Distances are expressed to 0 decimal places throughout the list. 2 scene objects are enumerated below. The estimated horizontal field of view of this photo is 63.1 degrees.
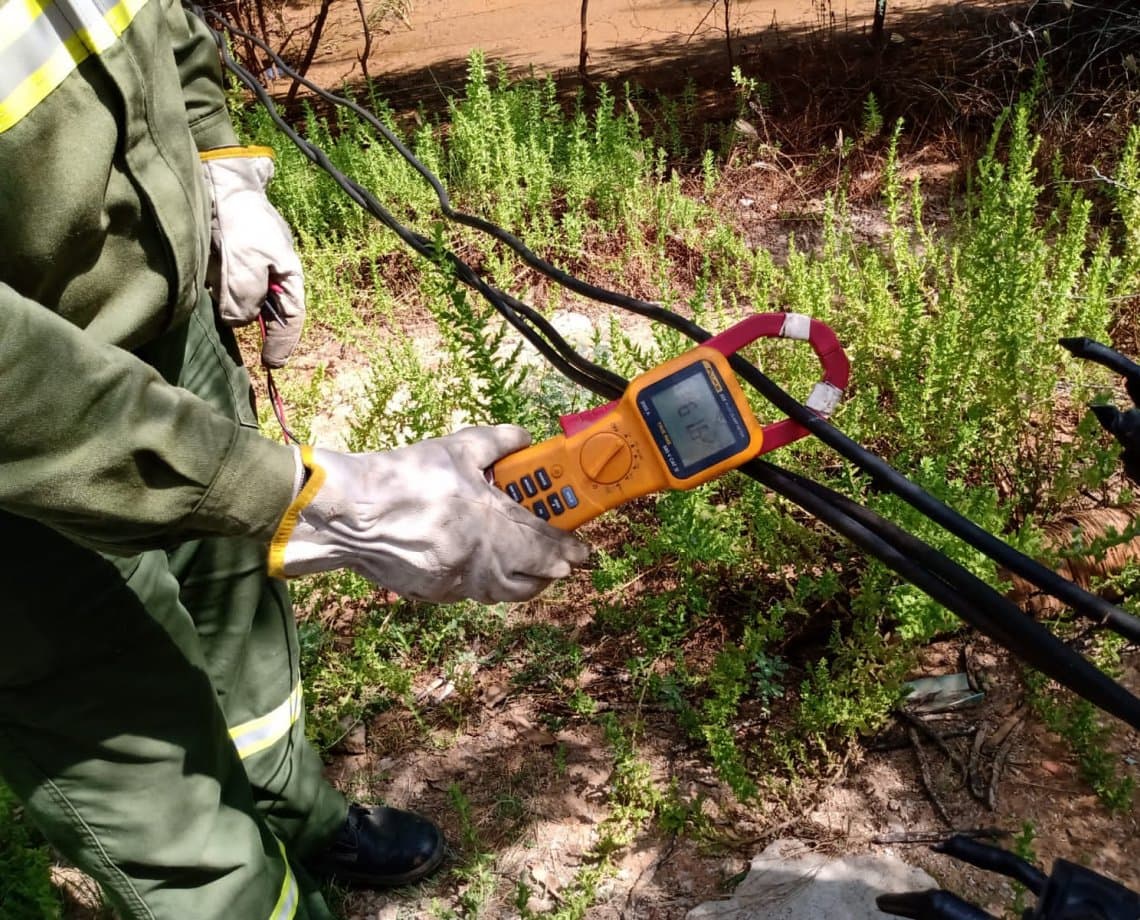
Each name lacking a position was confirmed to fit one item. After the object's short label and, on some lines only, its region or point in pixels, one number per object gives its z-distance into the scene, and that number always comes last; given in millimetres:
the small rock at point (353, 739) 2438
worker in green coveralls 1153
